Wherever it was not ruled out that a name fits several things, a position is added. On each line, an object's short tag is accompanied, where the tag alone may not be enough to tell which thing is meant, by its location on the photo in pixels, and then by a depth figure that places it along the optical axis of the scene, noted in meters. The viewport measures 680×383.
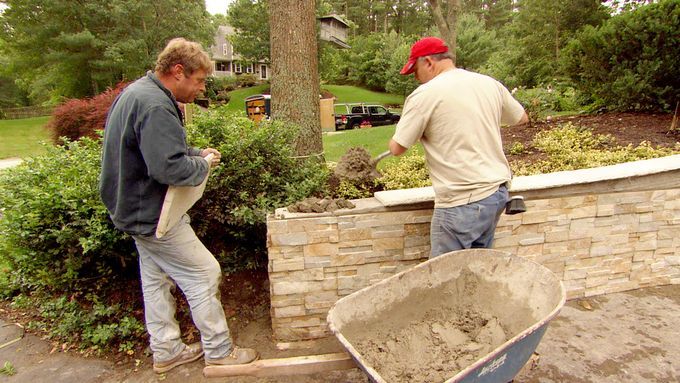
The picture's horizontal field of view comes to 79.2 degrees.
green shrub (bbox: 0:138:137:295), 2.87
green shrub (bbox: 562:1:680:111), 5.83
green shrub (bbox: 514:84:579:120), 7.20
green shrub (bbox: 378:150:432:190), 3.87
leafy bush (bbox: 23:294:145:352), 3.03
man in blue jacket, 2.21
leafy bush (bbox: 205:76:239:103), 30.37
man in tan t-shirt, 2.48
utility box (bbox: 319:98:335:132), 19.91
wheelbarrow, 2.31
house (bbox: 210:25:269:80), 49.34
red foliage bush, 8.78
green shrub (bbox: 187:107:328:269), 3.24
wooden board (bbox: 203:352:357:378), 2.60
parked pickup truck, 22.14
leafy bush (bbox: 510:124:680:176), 4.40
